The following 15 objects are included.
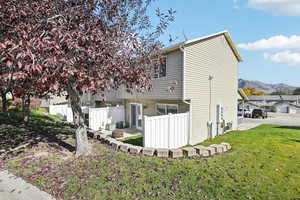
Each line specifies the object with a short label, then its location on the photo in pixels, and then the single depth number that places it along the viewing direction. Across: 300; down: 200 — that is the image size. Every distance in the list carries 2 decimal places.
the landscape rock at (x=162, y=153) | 6.67
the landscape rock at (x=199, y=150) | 6.93
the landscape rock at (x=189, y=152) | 6.77
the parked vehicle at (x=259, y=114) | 30.48
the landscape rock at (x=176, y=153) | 6.62
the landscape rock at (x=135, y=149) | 6.95
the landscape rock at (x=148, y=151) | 6.75
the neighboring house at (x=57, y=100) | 34.56
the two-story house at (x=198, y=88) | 10.35
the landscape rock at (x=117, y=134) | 11.80
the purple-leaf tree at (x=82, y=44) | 3.58
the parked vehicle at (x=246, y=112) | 32.17
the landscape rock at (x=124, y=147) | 7.20
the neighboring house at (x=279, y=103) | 43.28
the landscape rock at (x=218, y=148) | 7.36
